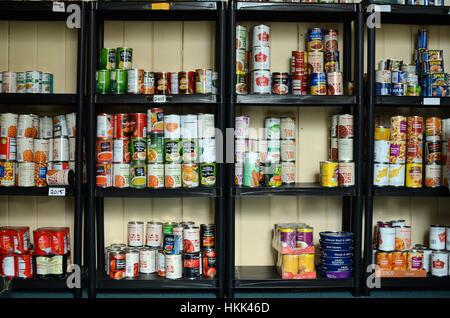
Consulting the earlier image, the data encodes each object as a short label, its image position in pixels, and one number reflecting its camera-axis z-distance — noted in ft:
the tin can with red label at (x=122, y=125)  11.18
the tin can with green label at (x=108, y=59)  11.30
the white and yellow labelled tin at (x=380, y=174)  11.25
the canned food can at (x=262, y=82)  11.13
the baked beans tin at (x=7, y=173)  11.05
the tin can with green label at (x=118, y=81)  11.05
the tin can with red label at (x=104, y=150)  11.03
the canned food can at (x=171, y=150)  10.94
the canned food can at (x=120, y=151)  11.05
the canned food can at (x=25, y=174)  11.03
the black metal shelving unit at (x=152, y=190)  10.93
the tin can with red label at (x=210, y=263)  11.28
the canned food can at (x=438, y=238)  11.55
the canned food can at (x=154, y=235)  11.53
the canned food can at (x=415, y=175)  11.32
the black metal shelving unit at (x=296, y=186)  10.97
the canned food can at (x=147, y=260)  11.33
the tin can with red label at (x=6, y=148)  11.03
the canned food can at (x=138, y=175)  11.03
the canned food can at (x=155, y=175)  10.97
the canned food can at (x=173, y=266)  11.12
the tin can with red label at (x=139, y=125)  11.07
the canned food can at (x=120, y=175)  11.03
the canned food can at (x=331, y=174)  11.19
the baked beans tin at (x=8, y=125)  11.07
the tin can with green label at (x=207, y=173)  10.99
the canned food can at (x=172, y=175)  10.95
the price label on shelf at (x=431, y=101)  11.19
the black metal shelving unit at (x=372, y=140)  11.16
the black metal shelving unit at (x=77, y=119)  10.95
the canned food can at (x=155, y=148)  10.98
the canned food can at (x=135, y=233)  11.53
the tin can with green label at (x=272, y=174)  11.21
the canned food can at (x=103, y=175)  11.02
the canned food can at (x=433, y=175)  11.32
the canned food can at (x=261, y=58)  11.12
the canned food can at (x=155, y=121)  11.02
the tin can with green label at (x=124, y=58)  11.24
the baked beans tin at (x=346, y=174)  11.13
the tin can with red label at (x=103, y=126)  11.05
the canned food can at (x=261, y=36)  11.12
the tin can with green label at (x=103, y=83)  11.05
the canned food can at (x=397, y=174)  11.34
